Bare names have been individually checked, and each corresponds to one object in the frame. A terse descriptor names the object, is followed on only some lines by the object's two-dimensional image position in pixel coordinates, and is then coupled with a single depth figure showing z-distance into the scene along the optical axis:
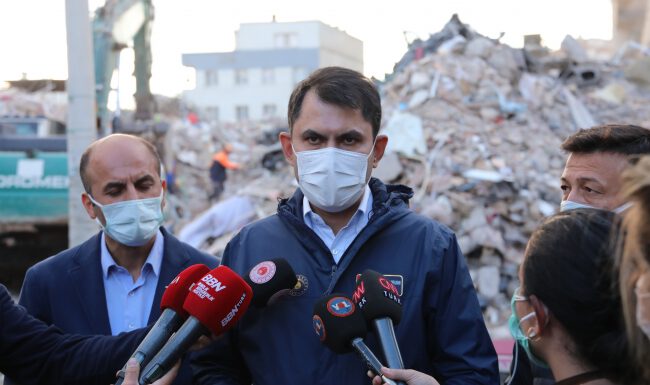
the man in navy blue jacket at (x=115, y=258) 3.21
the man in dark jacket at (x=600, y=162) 2.98
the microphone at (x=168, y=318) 2.31
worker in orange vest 19.45
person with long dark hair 1.90
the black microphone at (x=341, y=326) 2.31
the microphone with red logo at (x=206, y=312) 2.30
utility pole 6.34
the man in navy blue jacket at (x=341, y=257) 2.59
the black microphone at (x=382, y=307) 2.29
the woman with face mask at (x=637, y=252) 1.70
